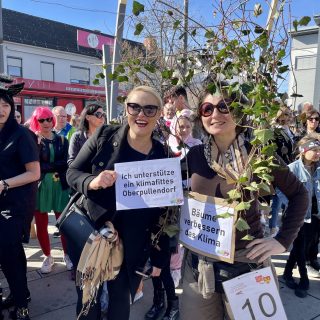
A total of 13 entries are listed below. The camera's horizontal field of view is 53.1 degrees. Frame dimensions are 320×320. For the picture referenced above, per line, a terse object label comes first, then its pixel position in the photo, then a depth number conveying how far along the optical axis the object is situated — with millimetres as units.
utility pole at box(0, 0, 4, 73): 4571
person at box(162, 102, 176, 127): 3561
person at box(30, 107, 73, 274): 3658
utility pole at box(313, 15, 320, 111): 11648
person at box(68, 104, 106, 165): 3535
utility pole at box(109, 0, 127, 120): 3181
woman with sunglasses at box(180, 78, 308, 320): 1599
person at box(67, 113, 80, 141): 6530
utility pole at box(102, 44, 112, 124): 3711
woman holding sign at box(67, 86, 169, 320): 1881
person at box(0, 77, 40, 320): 2469
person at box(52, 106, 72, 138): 5062
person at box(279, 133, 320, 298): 3256
